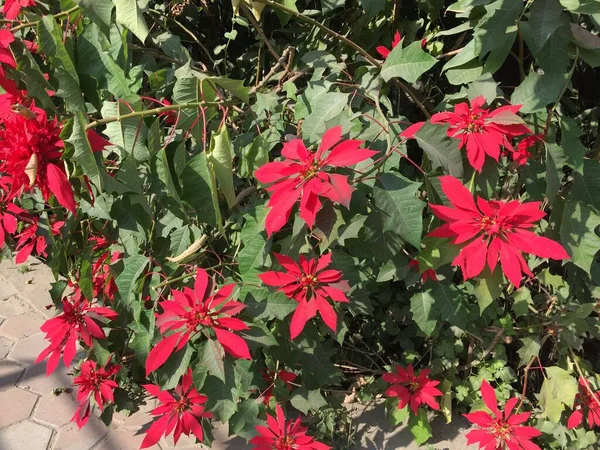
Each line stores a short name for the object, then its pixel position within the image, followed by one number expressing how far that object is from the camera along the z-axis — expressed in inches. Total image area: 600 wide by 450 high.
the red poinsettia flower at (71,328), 52.7
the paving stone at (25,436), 72.9
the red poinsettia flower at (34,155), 31.0
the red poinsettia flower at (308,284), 38.7
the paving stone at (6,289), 111.5
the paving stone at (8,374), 85.5
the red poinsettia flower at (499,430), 51.7
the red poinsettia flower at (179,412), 49.8
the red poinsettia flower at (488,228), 32.1
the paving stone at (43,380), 83.7
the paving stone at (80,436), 71.6
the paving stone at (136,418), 73.9
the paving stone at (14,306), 105.5
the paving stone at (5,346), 93.8
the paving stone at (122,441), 70.3
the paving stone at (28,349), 91.6
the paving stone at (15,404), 77.9
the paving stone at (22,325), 98.8
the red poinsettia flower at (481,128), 34.8
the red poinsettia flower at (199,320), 39.3
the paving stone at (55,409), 76.8
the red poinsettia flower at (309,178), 30.2
